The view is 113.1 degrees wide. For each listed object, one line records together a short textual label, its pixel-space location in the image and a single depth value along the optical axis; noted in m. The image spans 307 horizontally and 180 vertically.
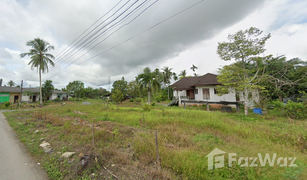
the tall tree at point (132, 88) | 24.40
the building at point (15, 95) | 22.80
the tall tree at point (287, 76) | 11.72
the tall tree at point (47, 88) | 23.19
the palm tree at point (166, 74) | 33.89
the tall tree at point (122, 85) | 31.35
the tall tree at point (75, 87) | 37.81
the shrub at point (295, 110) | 6.84
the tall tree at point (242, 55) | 8.12
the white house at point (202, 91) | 13.84
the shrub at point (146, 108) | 11.45
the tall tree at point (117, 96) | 15.86
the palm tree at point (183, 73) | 39.22
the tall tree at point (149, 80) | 17.34
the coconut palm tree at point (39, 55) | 18.38
